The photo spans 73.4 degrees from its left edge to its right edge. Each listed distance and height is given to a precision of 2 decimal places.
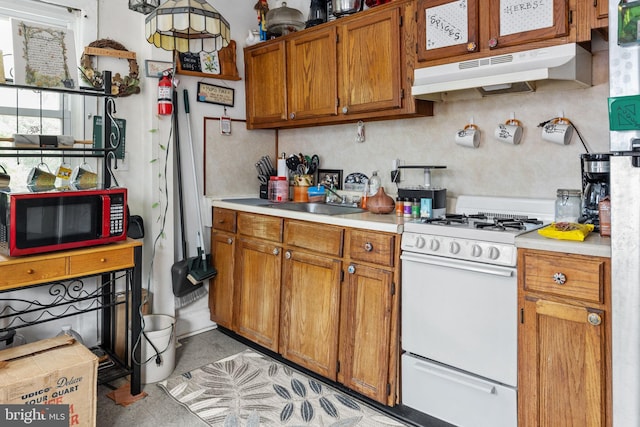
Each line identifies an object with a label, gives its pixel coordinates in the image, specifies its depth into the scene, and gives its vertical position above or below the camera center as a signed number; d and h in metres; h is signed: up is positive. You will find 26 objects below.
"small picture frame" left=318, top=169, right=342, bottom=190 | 3.12 +0.24
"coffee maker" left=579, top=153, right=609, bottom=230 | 1.72 +0.11
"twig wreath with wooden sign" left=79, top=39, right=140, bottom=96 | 2.58 +0.84
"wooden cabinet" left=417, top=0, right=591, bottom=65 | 1.80 +0.84
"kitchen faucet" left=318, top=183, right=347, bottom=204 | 3.00 +0.10
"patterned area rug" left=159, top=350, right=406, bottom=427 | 2.09 -1.00
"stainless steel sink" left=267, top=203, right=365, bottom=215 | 2.76 +0.02
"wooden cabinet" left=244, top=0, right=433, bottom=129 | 2.37 +0.88
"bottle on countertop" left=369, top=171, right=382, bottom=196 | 2.77 +0.17
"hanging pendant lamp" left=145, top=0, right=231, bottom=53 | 1.76 +0.80
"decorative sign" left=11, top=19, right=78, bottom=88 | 2.02 +0.76
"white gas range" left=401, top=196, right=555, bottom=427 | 1.72 -0.46
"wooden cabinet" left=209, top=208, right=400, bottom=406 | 2.08 -0.48
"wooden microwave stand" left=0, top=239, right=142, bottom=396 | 1.87 -0.36
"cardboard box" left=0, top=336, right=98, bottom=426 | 1.67 -0.67
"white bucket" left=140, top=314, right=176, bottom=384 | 2.41 -0.82
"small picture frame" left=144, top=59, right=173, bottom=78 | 2.76 +0.93
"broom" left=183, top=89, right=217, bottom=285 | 2.94 -0.35
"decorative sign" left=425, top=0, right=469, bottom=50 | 2.08 +0.92
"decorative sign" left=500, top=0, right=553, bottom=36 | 1.83 +0.86
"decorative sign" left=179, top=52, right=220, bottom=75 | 2.98 +1.05
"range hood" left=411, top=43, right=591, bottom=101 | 1.81 +0.63
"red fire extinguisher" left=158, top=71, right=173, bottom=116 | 2.79 +0.75
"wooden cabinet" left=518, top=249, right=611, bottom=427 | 1.48 -0.47
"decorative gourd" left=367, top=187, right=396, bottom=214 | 2.45 +0.04
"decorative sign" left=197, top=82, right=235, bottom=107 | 3.11 +0.86
